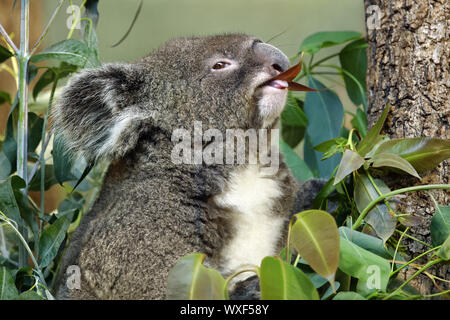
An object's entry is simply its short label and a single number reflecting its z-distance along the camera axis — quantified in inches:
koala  38.9
